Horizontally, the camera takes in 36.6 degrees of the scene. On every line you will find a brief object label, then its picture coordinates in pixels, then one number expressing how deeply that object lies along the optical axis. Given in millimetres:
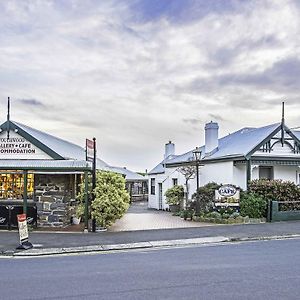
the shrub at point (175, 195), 29239
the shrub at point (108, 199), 17562
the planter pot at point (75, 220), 20250
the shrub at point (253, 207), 21719
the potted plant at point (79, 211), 18156
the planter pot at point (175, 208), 29222
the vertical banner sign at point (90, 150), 17266
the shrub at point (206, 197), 23375
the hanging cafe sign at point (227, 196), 22219
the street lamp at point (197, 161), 23141
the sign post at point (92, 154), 17327
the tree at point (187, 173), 27781
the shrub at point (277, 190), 22516
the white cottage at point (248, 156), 24484
